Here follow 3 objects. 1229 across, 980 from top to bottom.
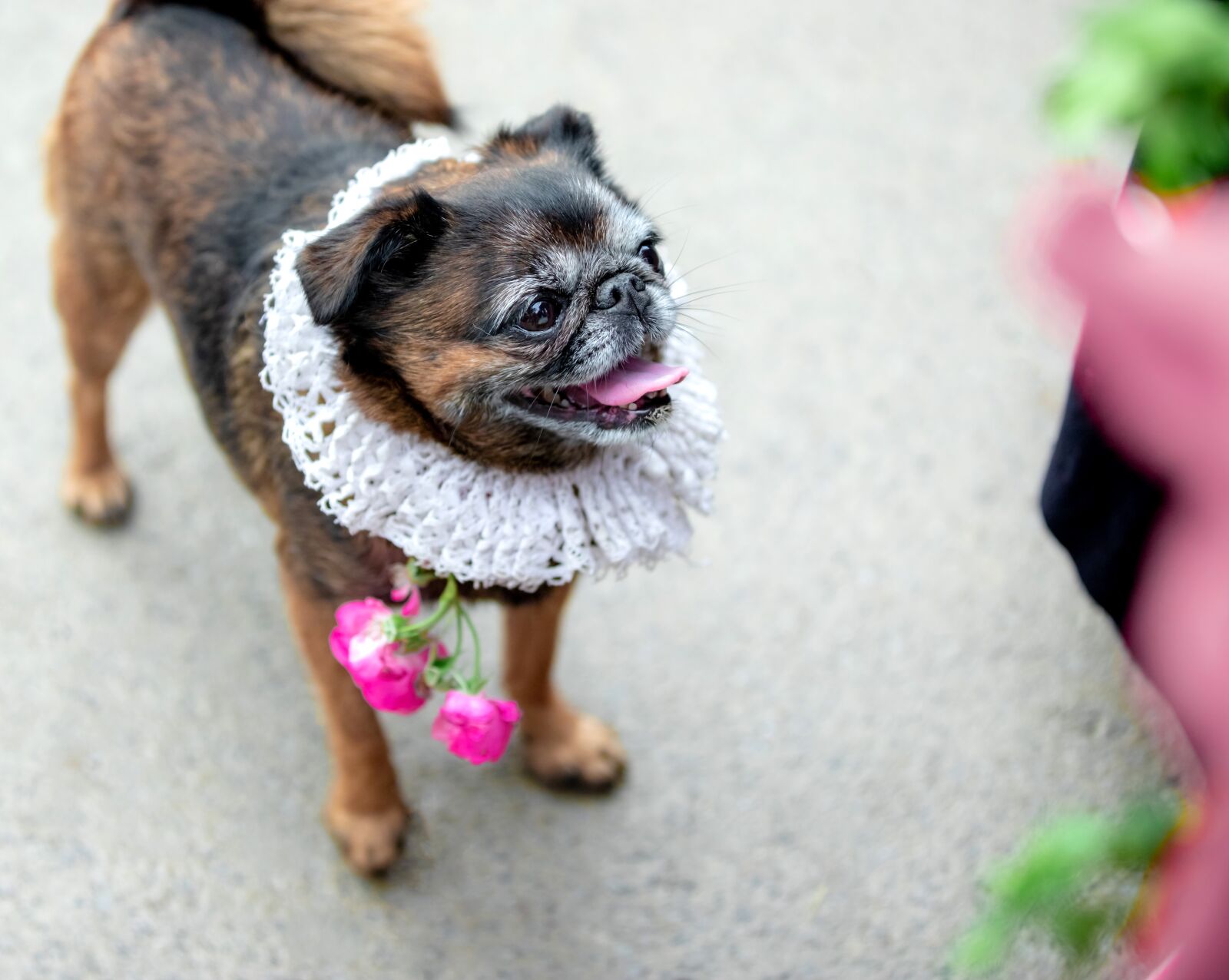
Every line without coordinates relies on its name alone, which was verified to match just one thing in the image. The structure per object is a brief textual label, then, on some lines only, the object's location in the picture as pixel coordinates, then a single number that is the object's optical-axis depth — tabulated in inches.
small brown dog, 35.5
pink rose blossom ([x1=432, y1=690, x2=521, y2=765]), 36.9
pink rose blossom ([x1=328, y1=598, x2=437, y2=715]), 36.7
